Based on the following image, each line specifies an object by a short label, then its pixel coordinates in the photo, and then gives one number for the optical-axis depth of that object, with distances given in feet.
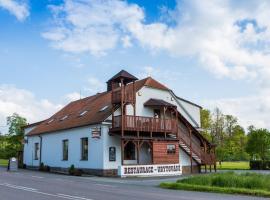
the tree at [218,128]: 201.95
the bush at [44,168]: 109.91
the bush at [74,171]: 91.00
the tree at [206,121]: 187.64
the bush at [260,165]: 123.13
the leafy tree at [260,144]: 135.54
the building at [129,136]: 88.89
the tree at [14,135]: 182.60
